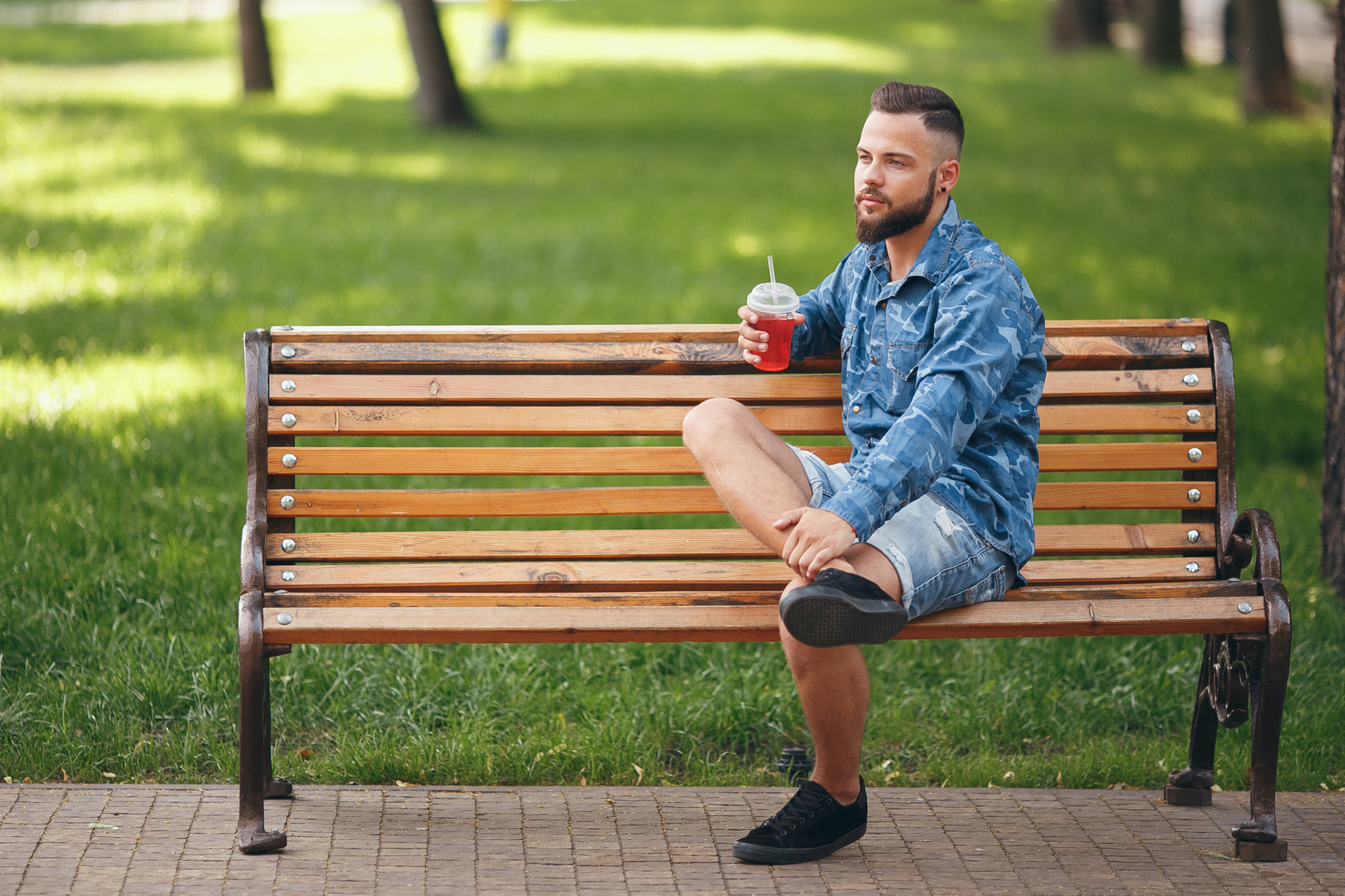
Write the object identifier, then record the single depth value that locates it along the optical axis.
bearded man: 6.13
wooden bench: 6.45
